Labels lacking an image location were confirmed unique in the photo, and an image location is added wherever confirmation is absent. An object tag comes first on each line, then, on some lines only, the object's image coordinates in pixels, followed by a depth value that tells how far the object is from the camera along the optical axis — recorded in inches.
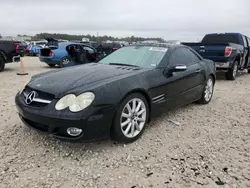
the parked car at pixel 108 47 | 416.4
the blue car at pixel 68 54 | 336.0
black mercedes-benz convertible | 86.0
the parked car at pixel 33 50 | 779.8
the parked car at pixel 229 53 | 251.4
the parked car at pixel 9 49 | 307.9
